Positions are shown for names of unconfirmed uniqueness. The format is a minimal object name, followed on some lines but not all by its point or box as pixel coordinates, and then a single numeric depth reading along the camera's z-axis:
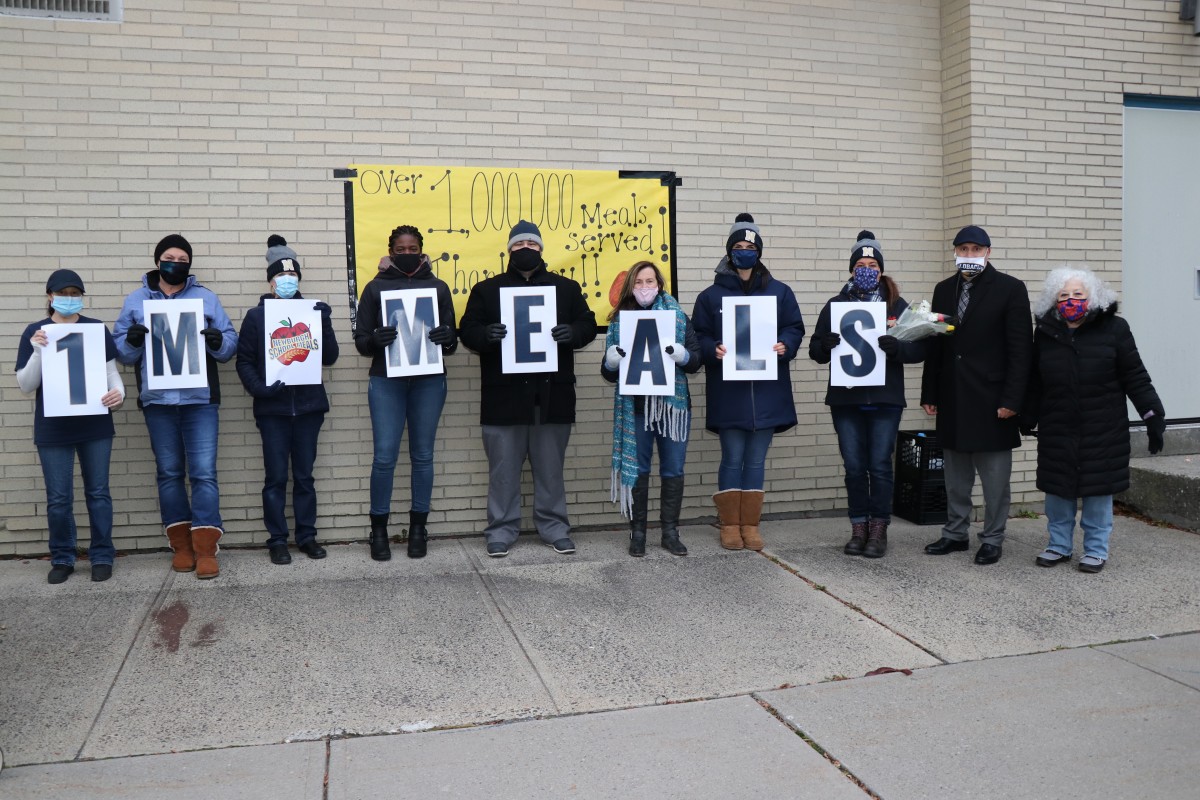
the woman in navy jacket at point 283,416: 6.14
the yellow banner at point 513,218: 6.75
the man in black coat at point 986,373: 6.14
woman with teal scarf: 6.39
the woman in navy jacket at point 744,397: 6.40
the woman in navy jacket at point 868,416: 6.32
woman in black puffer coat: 5.88
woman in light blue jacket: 5.94
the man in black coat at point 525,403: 6.31
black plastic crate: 7.28
